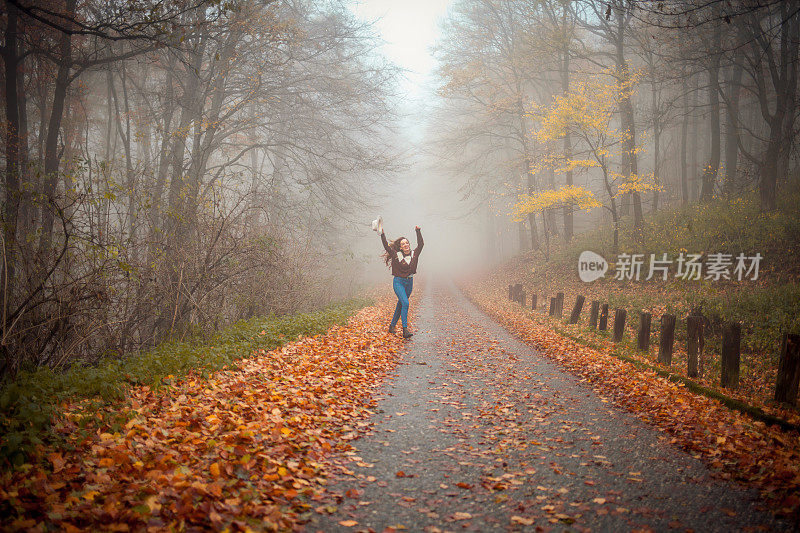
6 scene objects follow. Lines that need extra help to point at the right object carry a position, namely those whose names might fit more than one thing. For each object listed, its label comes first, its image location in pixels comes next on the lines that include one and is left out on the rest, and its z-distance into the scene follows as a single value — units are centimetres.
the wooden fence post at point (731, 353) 616
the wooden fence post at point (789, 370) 532
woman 999
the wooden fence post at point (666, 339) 757
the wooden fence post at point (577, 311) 1192
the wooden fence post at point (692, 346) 682
